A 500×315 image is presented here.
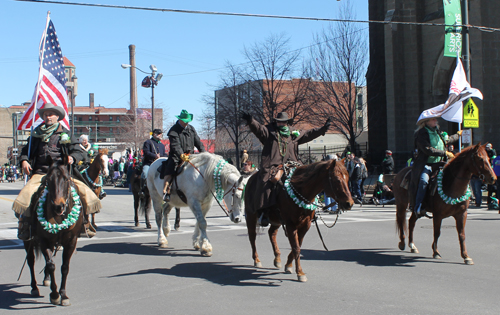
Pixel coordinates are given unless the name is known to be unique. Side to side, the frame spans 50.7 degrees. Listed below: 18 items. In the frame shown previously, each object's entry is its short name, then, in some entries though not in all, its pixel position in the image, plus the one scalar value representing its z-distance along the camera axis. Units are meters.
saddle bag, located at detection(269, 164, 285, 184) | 7.60
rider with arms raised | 7.66
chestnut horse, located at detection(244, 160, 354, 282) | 6.85
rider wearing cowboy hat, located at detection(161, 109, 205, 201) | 10.02
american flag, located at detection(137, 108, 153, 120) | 56.94
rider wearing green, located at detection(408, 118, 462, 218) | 9.16
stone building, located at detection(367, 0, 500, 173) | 29.70
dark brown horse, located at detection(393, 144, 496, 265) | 8.53
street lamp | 31.34
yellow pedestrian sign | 18.50
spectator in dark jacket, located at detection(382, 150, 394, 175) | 21.73
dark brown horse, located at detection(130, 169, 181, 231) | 13.14
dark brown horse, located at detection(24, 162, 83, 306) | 6.16
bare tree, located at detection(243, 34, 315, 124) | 33.50
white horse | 9.32
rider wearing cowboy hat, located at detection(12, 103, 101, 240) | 6.73
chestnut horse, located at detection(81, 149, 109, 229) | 12.68
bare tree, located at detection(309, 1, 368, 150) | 30.83
